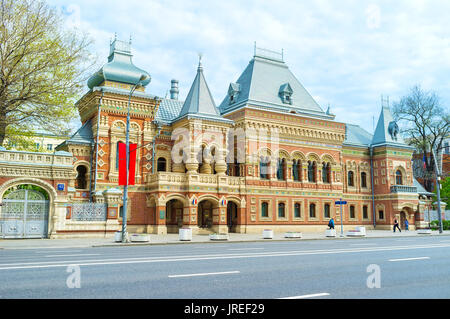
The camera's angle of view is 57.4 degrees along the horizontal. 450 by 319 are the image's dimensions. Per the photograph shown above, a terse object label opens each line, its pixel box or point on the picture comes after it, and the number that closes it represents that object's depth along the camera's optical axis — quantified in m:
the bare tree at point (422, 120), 51.69
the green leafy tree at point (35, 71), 22.56
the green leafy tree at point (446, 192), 52.16
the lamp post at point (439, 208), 35.54
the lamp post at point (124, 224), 21.96
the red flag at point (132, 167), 27.10
